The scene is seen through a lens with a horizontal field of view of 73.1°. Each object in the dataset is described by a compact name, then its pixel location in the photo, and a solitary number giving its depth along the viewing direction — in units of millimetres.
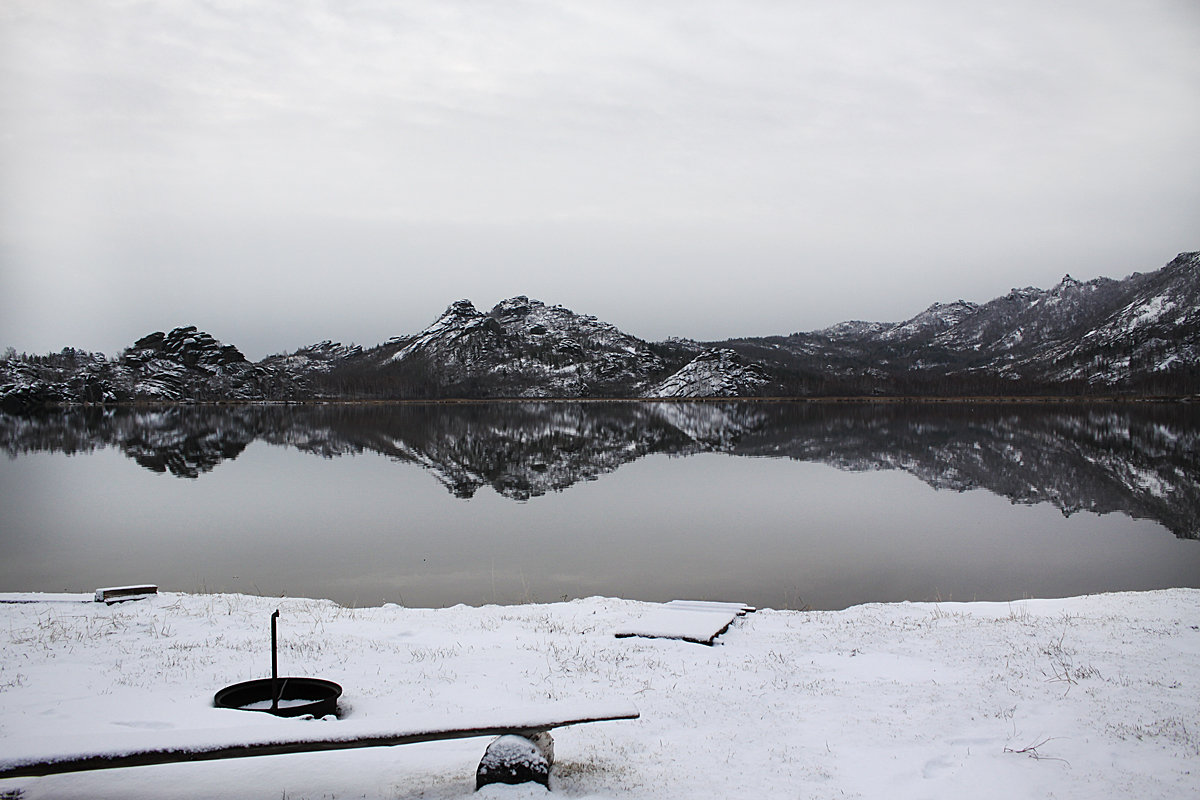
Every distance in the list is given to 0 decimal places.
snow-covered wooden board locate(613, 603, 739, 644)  13008
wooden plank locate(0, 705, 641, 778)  6156
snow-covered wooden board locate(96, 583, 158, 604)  15938
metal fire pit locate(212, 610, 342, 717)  8820
